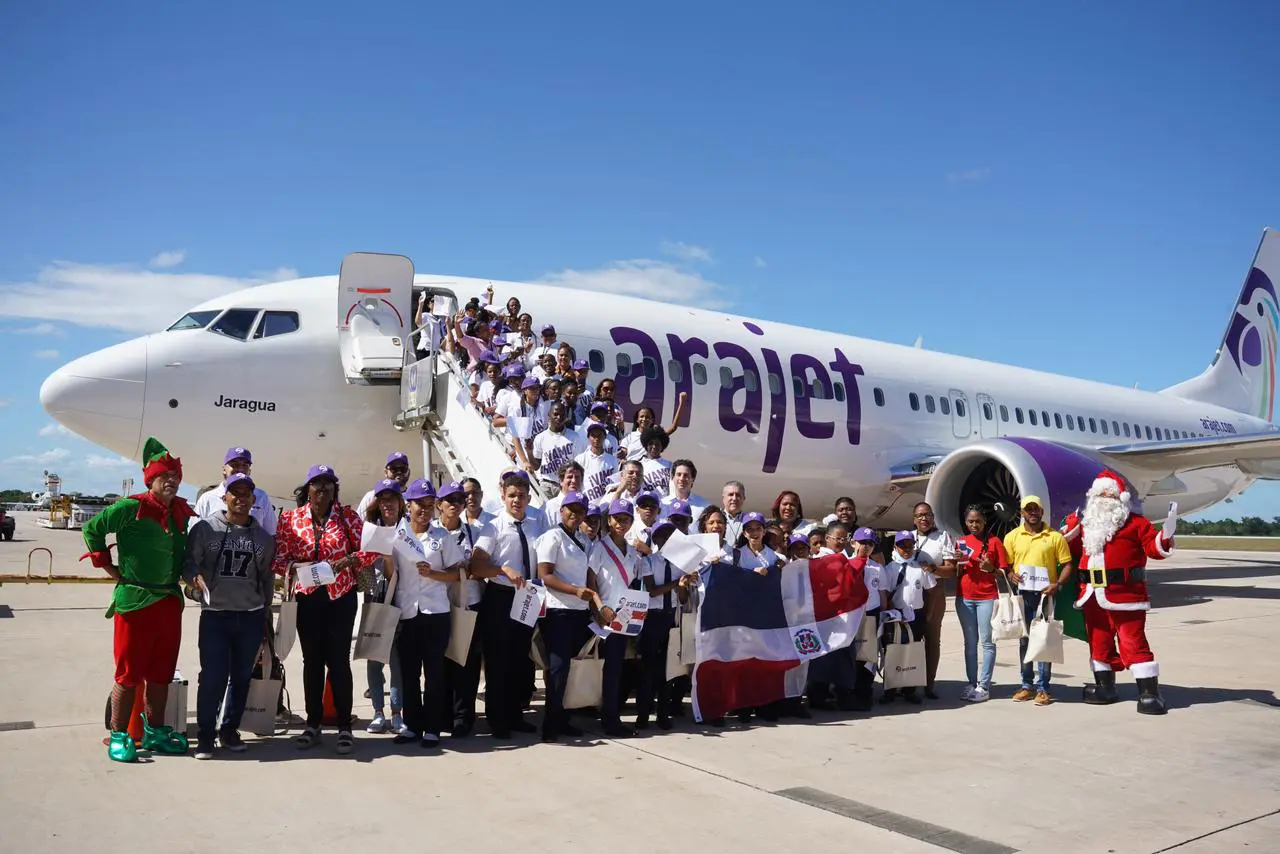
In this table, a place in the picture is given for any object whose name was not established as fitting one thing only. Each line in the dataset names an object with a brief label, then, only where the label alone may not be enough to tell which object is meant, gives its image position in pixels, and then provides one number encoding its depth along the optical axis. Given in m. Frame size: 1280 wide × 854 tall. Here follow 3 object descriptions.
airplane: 9.68
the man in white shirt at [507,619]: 5.74
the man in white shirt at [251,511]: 5.47
